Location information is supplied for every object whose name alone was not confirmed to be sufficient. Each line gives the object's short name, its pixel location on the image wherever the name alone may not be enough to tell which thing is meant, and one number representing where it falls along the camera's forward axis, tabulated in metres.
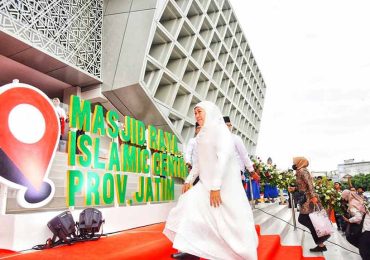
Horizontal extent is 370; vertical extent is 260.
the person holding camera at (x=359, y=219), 4.54
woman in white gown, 2.59
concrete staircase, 5.01
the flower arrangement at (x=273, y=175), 7.82
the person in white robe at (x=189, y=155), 5.89
